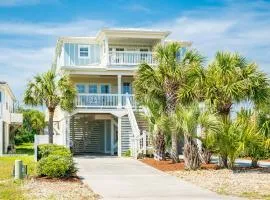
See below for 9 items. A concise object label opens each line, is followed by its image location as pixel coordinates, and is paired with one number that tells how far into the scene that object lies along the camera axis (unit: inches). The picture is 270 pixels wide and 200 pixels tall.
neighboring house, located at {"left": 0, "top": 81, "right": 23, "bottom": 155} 1054.3
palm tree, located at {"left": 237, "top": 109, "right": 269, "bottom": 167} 588.7
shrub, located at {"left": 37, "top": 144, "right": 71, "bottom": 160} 556.9
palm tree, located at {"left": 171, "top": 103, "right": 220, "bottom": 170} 587.1
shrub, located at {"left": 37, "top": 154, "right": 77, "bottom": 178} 504.9
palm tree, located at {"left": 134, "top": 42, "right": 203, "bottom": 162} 689.1
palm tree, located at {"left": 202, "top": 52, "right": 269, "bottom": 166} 619.6
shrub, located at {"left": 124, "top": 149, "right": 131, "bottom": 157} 890.8
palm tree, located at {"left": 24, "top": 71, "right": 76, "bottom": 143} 856.6
